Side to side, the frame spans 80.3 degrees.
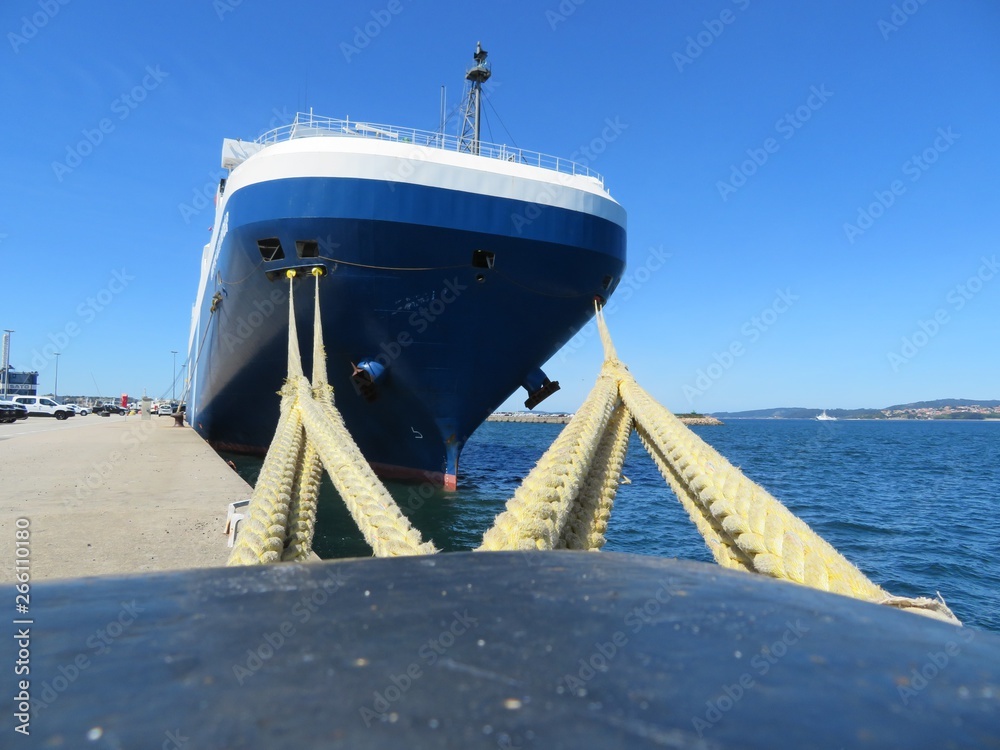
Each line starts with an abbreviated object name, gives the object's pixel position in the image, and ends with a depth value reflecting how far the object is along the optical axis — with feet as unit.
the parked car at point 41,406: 109.09
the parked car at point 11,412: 78.79
